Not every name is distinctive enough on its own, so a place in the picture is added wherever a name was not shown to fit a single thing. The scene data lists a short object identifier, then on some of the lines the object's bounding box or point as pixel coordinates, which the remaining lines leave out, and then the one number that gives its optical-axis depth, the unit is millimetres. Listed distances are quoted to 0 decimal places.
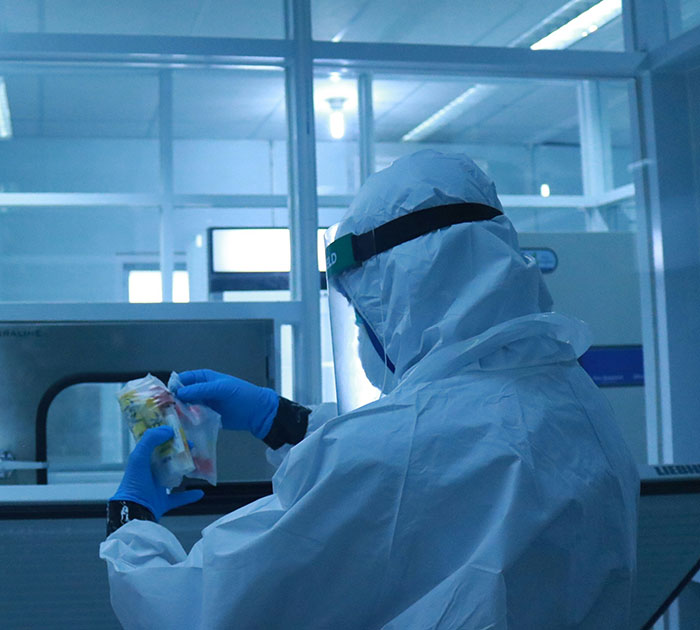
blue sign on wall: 2654
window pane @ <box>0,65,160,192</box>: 3377
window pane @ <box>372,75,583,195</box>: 3773
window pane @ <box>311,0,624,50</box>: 1997
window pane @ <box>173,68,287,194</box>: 3263
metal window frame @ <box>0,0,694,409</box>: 1782
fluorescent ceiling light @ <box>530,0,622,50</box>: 2170
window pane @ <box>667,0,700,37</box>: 1981
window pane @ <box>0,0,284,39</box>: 1873
